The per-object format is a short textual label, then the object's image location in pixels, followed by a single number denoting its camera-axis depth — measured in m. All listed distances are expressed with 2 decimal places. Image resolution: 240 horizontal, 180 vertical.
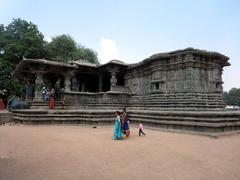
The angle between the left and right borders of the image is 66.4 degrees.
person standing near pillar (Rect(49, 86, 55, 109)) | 11.58
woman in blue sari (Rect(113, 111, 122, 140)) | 6.14
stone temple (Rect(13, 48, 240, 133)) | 7.92
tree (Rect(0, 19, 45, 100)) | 20.31
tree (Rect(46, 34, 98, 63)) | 25.31
